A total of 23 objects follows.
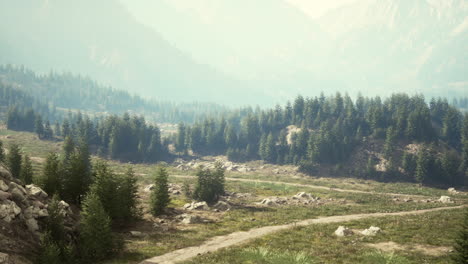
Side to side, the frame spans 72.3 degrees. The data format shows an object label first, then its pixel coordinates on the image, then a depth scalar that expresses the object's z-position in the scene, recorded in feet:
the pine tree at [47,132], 611.47
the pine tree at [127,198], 170.91
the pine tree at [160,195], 202.28
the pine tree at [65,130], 590.14
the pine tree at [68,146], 394.27
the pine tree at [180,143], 632.79
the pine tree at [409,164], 433.48
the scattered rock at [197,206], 238.07
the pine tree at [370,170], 450.30
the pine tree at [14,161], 254.06
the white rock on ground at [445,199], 285.19
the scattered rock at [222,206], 242.99
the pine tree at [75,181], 174.29
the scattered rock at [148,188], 312.71
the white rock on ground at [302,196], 302.35
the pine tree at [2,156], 280.43
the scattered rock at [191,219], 194.29
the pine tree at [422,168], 410.72
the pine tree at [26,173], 191.21
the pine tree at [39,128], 597.93
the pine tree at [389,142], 464.65
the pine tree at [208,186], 262.06
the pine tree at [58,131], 652.48
